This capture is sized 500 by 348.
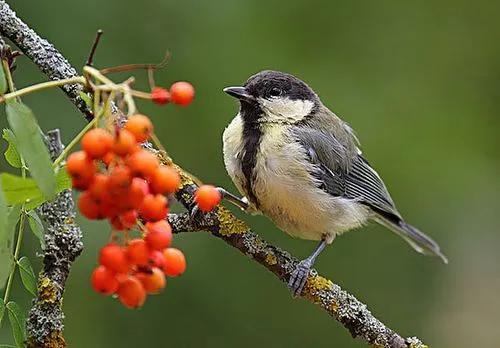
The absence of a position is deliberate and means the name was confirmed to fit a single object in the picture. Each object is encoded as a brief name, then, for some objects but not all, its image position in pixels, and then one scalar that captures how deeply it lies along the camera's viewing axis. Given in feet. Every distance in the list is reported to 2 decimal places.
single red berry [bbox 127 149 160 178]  11.14
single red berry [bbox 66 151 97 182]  11.13
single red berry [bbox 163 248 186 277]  11.25
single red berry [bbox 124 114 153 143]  11.15
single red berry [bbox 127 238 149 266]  11.23
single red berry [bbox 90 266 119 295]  11.22
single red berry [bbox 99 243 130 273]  11.21
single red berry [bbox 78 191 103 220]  11.15
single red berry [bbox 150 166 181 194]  11.17
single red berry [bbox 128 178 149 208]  11.16
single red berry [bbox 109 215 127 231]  11.19
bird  12.74
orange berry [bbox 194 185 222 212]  11.31
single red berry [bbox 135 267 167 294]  11.24
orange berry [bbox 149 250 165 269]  11.24
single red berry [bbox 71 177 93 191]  11.14
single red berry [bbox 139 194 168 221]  11.20
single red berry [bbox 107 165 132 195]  11.14
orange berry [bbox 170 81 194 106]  11.24
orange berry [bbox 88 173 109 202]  11.14
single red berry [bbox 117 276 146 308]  11.23
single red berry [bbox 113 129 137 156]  11.13
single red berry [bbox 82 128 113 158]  11.12
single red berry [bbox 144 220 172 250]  11.23
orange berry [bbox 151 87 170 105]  11.21
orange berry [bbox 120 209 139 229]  11.18
